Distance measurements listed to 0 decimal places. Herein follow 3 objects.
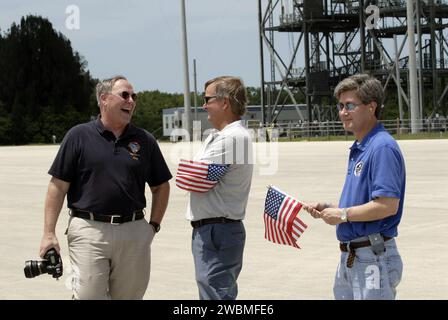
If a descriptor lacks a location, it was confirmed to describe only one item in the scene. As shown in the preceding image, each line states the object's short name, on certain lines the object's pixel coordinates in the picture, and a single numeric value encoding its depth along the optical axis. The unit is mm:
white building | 76812
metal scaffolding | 55656
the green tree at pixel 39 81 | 86312
